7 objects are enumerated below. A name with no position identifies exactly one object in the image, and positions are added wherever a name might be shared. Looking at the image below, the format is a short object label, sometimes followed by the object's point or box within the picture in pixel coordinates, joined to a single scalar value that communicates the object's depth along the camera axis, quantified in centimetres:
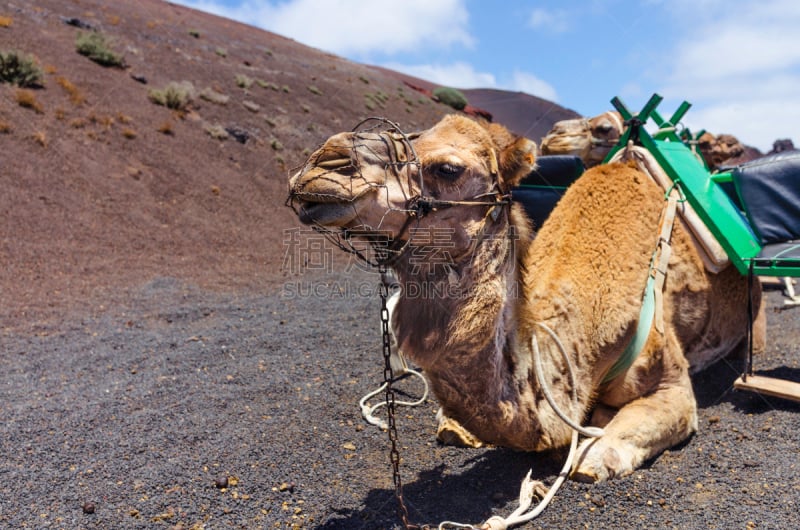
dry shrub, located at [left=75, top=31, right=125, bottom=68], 2086
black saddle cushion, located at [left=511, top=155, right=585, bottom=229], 489
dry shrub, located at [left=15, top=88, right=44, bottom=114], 1532
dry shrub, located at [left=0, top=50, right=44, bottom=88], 1598
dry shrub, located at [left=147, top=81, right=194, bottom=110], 2083
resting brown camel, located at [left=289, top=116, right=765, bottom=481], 238
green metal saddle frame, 389
